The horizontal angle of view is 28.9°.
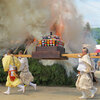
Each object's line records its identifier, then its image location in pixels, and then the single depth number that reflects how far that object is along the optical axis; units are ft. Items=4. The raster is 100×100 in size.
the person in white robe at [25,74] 23.91
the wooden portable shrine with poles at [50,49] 19.07
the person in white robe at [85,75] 19.81
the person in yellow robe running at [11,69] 21.47
